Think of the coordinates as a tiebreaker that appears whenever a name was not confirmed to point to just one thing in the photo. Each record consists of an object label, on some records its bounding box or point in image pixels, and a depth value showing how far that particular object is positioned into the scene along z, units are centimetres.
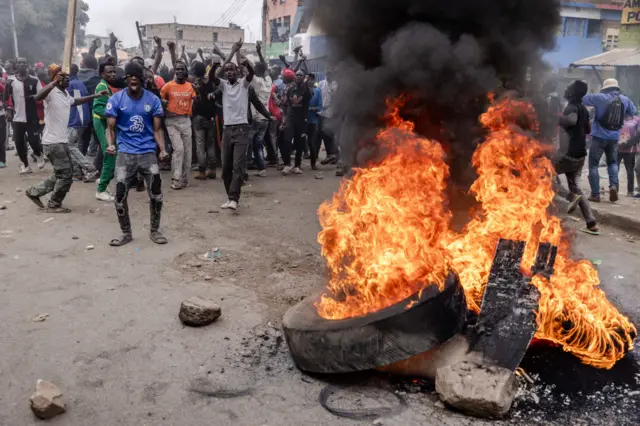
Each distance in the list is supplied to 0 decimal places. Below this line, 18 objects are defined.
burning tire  344
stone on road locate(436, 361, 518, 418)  315
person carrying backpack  911
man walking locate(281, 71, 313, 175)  1137
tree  3819
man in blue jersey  646
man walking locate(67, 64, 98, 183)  954
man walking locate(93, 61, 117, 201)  844
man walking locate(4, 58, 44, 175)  1041
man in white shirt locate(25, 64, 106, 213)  782
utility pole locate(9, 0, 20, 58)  3684
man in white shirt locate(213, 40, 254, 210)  817
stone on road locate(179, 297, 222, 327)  440
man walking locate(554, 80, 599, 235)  740
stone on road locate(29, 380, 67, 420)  313
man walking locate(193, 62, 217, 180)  1002
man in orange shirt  936
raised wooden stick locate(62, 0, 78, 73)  697
